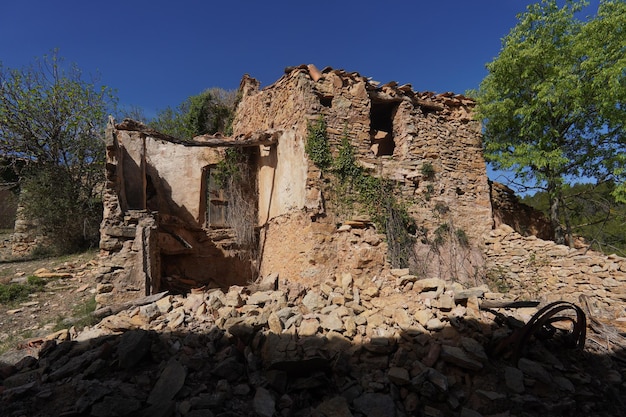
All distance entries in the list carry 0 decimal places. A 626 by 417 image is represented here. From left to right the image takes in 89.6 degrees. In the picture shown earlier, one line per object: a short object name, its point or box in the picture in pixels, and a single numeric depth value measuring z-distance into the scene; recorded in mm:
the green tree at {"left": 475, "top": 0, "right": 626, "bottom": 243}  7547
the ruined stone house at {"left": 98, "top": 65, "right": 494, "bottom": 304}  6527
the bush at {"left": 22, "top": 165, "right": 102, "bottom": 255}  10664
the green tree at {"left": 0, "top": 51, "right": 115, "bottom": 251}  10766
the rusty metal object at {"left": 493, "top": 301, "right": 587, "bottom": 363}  3488
